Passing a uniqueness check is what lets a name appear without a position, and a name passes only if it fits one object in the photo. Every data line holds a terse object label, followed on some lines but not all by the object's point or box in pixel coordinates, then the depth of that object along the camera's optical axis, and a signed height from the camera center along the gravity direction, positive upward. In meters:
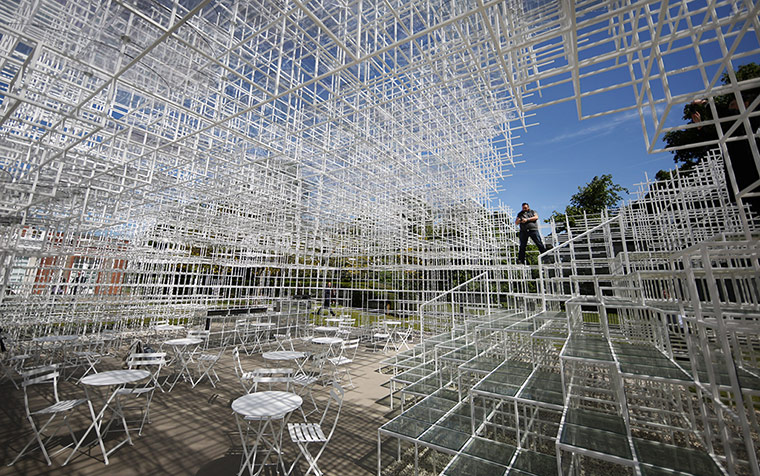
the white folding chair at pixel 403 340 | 10.66 -2.12
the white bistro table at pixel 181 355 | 6.54 -1.65
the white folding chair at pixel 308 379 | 4.79 -1.58
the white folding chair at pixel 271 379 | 4.13 -1.37
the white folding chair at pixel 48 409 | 3.65 -1.67
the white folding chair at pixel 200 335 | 9.14 -1.71
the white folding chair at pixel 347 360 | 6.49 -2.27
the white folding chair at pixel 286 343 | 10.37 -2.15
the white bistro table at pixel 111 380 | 3.77 -1.34
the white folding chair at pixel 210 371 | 6.40 -2.18
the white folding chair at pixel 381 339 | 9.59 -2.08
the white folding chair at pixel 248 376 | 4.88 -1.54
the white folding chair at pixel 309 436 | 3.53 -1.85
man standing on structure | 7.20 +1.53
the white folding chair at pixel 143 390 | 4.43 -1.66
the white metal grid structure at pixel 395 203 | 2.53 +2.11
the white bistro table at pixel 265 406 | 3.20 -1.41
